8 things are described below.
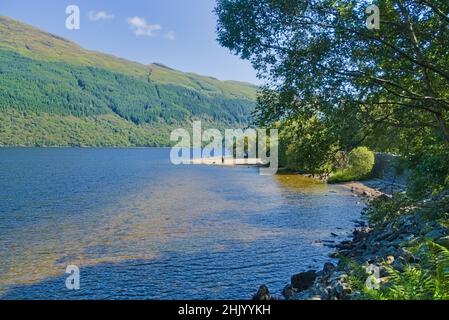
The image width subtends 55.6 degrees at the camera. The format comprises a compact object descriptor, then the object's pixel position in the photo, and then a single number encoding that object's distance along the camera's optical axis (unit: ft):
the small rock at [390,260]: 59.29
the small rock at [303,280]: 75.54
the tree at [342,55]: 49.11
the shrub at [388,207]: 76.59
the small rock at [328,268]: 76.28
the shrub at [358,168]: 262.26
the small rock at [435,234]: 59.21
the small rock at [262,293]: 69.72
